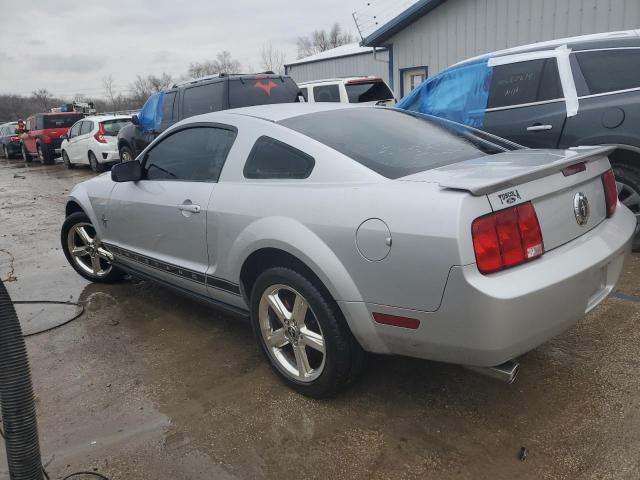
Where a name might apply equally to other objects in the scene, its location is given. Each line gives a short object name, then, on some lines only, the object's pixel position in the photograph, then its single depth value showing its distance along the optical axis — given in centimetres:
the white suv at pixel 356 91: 1115
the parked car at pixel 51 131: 1905
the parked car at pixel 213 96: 852
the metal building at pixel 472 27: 952
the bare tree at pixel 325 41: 6638
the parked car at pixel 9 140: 2323
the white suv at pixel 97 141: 1427
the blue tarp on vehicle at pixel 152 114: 970
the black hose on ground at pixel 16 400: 182
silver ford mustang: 212
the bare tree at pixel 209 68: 5898
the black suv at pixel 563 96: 451
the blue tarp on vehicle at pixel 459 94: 546
